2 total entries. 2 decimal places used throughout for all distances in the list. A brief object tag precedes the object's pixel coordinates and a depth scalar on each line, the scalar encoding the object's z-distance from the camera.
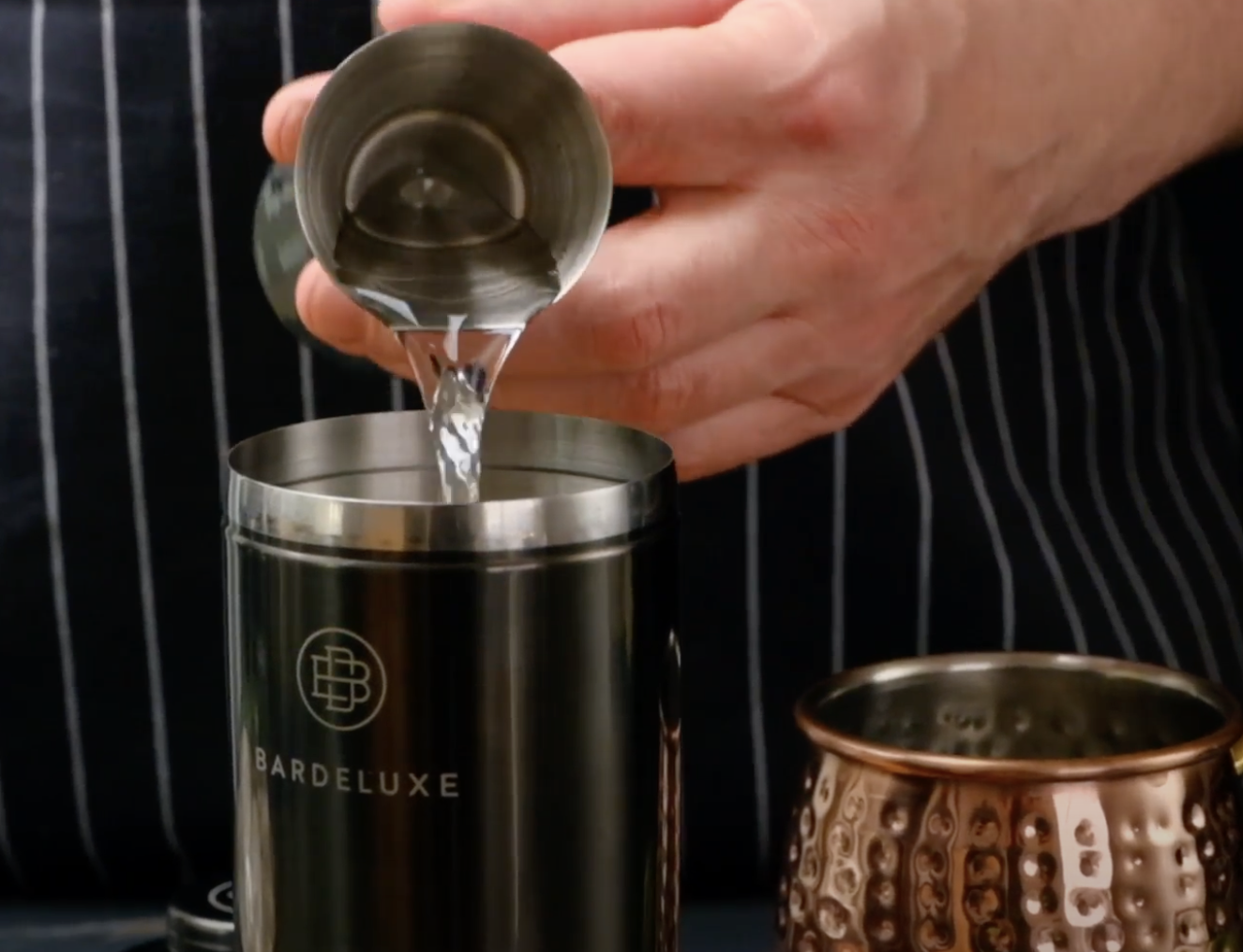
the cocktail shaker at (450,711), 0.57
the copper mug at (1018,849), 0.60
